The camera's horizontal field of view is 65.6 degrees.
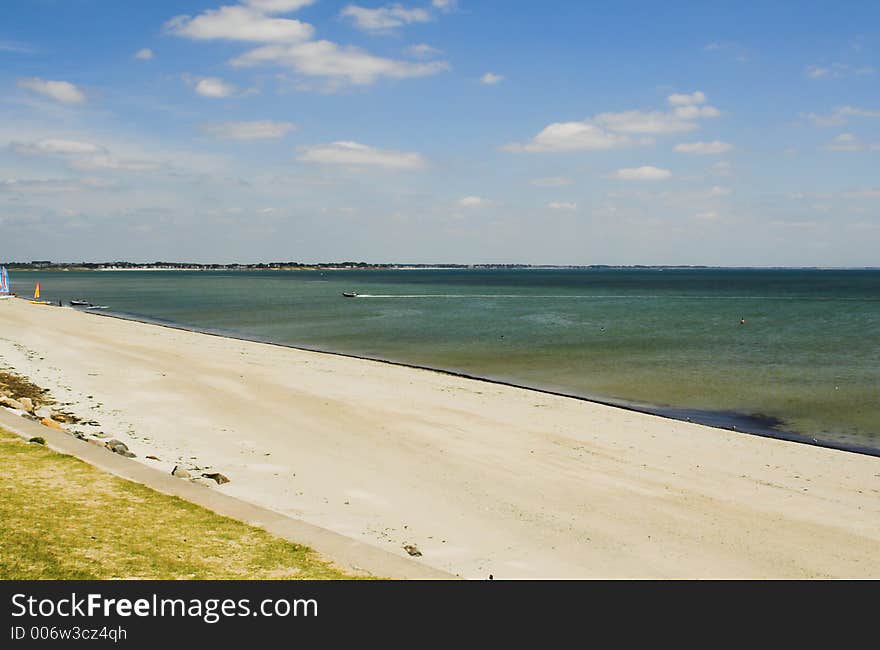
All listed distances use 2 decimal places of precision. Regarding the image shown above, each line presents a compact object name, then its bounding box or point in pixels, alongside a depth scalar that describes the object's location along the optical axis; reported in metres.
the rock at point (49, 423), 16.76
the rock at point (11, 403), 19.16
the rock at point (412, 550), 10.91
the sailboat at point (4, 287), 87.75
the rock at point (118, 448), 15.57
